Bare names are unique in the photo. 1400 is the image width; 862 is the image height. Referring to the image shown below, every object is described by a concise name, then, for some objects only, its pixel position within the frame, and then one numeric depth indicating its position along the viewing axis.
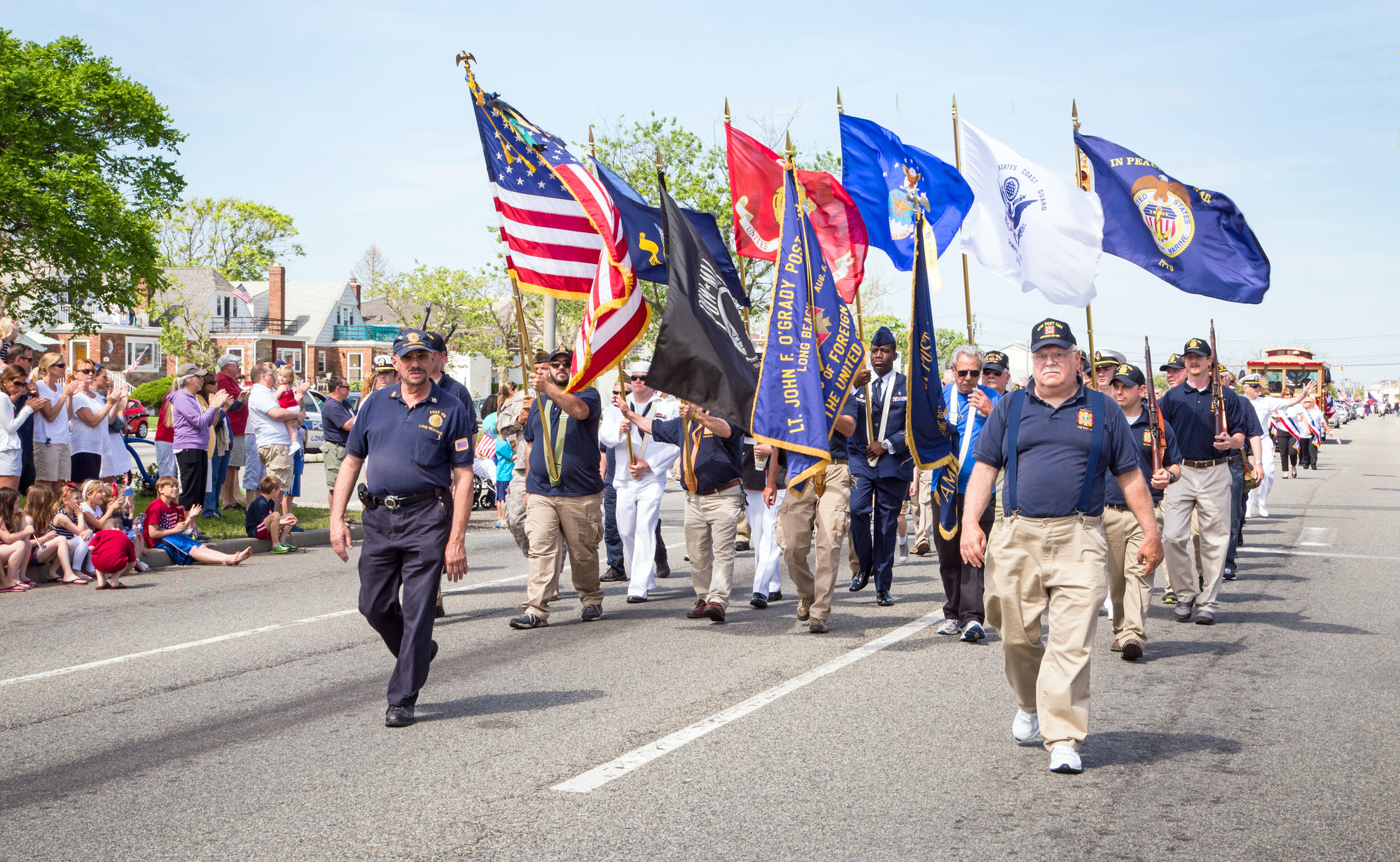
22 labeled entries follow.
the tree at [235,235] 69.50
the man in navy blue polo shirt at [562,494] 9.20
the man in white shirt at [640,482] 10.41
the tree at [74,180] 36.38
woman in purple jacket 14.90
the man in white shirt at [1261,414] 18.81
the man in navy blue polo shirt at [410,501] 6.48
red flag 10.55
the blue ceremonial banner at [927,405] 8.43
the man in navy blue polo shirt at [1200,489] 9.57
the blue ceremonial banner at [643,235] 9.67
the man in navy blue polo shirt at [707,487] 9.68
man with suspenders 5.65
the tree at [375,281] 72.50
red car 30.18
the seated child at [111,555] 11.30
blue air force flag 12.23
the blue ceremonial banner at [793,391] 8.50
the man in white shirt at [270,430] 15.22
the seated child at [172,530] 12.93
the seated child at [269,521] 14.29
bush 47.38
